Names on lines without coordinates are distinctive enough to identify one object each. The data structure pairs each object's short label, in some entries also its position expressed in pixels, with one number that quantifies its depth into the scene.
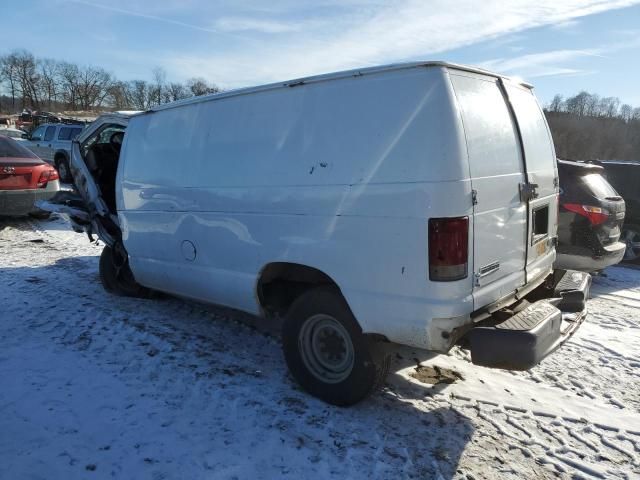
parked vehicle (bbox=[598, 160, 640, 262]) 8.55
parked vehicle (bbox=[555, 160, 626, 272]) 6.22
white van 2.95
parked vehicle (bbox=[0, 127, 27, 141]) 27.30
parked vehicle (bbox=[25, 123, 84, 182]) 19.52
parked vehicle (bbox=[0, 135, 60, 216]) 9.06
